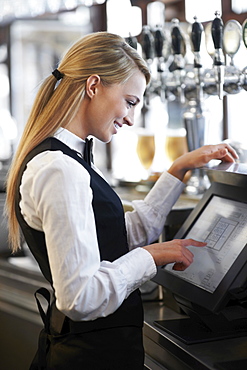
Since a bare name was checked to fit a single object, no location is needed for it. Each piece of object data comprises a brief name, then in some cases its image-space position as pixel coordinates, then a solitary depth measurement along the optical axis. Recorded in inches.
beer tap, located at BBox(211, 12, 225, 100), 86.3
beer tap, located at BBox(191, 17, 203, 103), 91.3
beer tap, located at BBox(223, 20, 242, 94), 89.2
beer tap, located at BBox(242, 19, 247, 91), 83.7
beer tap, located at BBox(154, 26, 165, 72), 101.4
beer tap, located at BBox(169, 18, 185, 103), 97.4
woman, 59.1
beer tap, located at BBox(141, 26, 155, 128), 105.5
